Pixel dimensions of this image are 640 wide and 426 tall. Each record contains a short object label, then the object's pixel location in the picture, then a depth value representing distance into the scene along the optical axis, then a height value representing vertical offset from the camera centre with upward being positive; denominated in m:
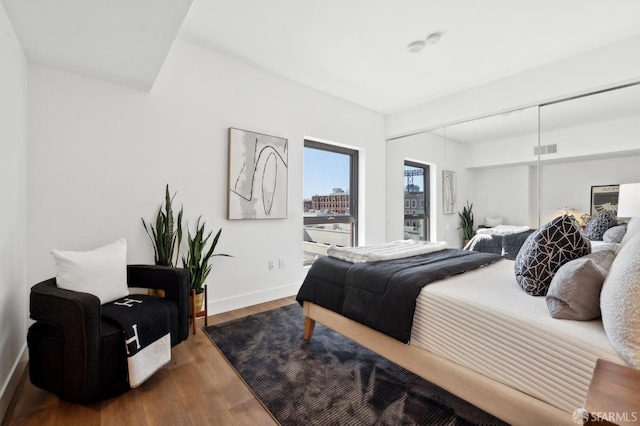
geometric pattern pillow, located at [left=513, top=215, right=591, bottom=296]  1.49 -0.21
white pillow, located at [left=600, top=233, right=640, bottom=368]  0.93 -0.33
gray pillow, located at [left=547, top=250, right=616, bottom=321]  1.19 -0.34
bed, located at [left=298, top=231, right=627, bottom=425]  1.08 -0.60
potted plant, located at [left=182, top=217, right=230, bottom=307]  2.47 -0.45
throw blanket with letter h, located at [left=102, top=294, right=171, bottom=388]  1.60 -0.69
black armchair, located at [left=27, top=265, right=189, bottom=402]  1.46 -0.70
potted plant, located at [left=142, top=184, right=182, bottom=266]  2.38 -0.19
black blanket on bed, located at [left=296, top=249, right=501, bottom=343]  1.63 -0.47
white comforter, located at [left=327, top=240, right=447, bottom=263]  2.12 -0.31
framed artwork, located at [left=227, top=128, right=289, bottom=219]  2.93 +0.38
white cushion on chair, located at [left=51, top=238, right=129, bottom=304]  1.70 -0.36
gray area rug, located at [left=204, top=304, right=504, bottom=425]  1.50 -1.04
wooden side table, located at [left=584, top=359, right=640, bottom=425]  0.63 -0.45
